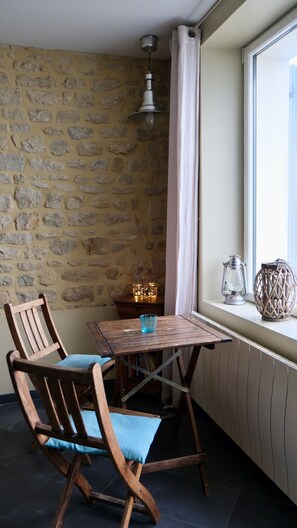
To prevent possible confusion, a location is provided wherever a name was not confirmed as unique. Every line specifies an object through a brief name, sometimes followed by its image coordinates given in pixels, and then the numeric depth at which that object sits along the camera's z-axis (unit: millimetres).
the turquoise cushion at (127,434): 1450
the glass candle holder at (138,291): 2912
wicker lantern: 1994
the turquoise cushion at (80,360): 2232
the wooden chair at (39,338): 2078
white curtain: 2453
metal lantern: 2461
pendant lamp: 2627
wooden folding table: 1816
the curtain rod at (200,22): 2259
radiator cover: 1670
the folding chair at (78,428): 1280
